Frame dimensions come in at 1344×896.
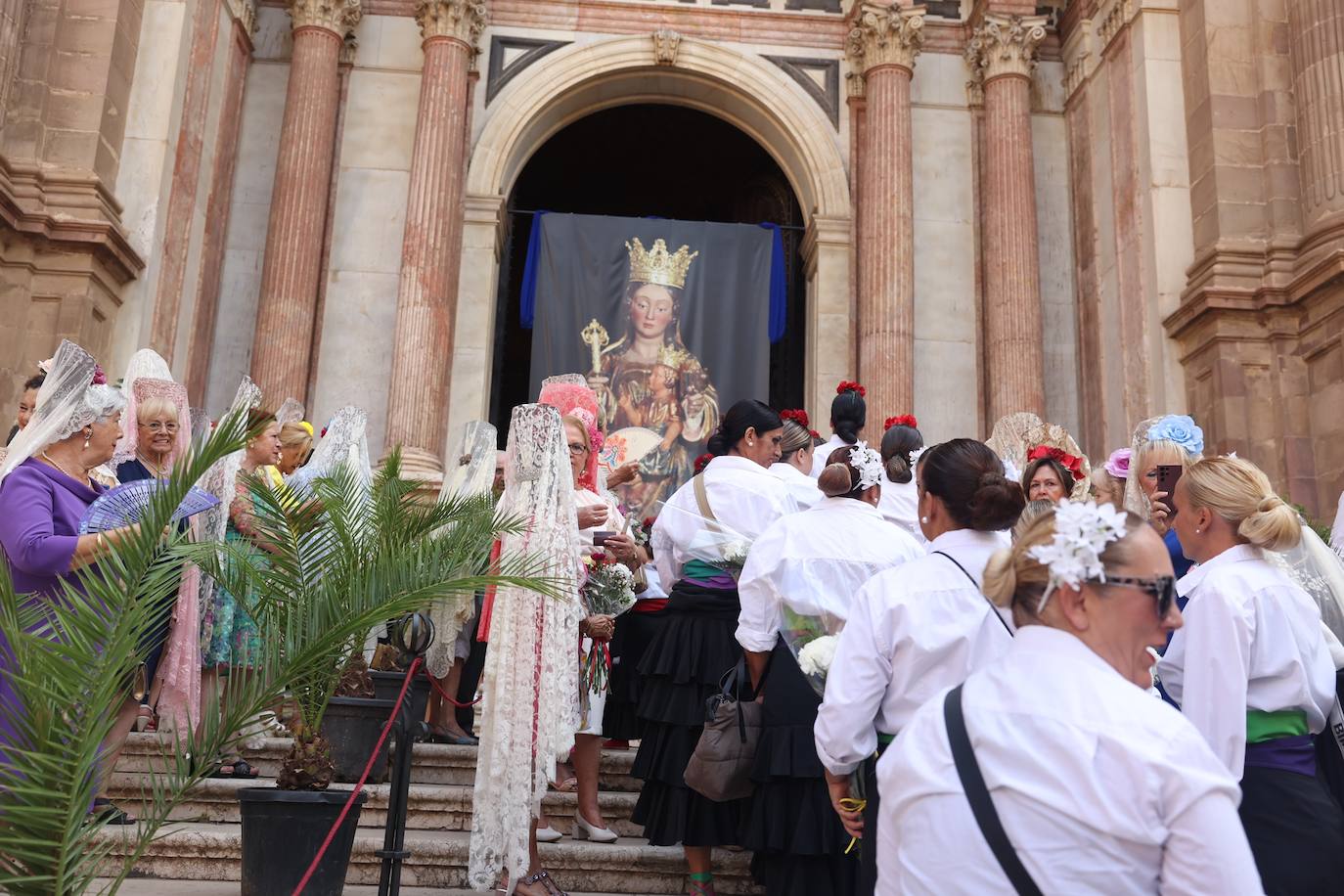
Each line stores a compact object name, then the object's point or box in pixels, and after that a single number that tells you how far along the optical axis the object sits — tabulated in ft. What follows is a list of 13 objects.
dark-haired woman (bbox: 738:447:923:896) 13.56
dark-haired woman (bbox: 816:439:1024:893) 10.37
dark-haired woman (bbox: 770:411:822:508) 17.97
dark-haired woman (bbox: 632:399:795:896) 15.90
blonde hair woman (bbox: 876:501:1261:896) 6.07
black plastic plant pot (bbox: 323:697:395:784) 19.26
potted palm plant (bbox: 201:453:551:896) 14.08
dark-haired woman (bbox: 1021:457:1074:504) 16.87
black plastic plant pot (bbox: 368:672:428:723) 22.07
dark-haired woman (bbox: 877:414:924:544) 18.66
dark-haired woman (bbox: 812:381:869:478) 23.66
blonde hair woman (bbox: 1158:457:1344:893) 10.00
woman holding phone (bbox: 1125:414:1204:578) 16.35
